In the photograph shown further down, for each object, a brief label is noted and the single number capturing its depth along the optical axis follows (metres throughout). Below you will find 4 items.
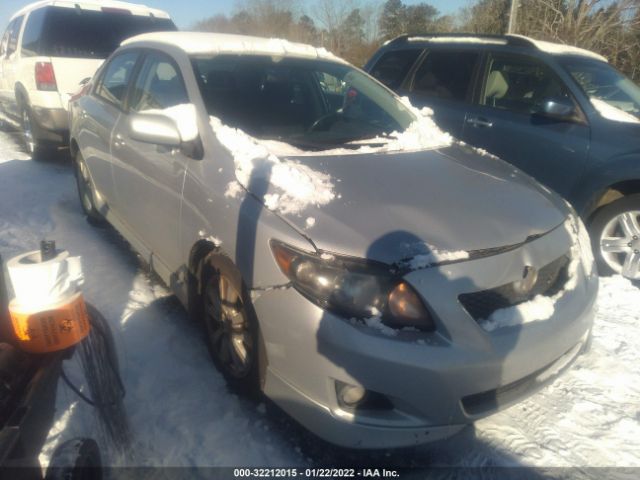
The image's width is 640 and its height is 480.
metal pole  15.69
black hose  1.79
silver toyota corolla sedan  1.74
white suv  5.73
